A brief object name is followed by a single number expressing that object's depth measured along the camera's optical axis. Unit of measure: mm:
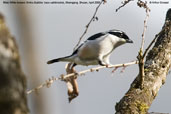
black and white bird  7273
